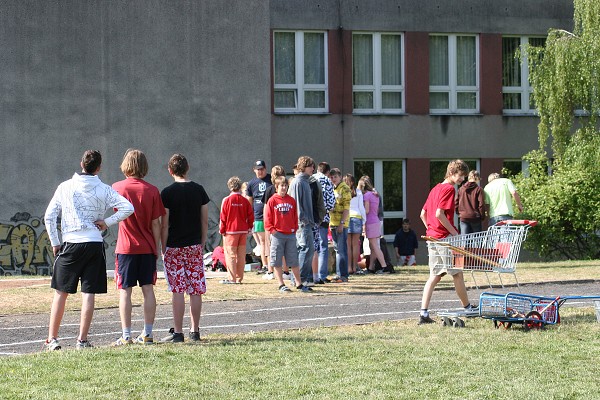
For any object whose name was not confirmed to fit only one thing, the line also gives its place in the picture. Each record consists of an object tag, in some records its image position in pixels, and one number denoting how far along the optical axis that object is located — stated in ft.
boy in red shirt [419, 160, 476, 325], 43.11
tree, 91.66
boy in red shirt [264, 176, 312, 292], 58.65
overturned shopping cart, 41.39
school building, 91.66
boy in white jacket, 37.17
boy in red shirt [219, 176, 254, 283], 65.10
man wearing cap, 70.79
